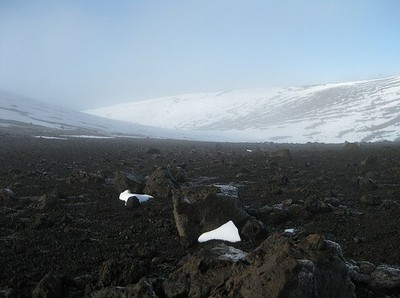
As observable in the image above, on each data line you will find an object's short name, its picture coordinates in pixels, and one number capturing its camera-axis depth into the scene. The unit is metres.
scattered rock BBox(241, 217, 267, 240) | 8.20
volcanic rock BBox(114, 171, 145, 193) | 13.09
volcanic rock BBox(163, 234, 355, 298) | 4.39
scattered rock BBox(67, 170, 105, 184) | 14.62
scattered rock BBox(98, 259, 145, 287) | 5.73
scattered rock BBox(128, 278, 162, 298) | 4.67
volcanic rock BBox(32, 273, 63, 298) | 5.33
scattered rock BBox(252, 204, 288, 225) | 9.55
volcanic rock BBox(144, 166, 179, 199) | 12.52
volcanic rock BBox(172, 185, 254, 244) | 8.32
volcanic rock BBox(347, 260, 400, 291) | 5.48
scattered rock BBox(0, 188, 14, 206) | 10.84
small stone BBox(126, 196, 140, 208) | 11.25
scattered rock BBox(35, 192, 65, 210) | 10.64
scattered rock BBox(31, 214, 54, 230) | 8.83
